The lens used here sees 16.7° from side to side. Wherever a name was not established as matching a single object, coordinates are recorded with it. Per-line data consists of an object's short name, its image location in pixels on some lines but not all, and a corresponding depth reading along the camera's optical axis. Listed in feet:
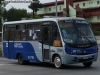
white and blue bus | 53.93
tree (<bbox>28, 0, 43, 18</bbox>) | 333.78
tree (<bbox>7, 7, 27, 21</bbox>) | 308.03
